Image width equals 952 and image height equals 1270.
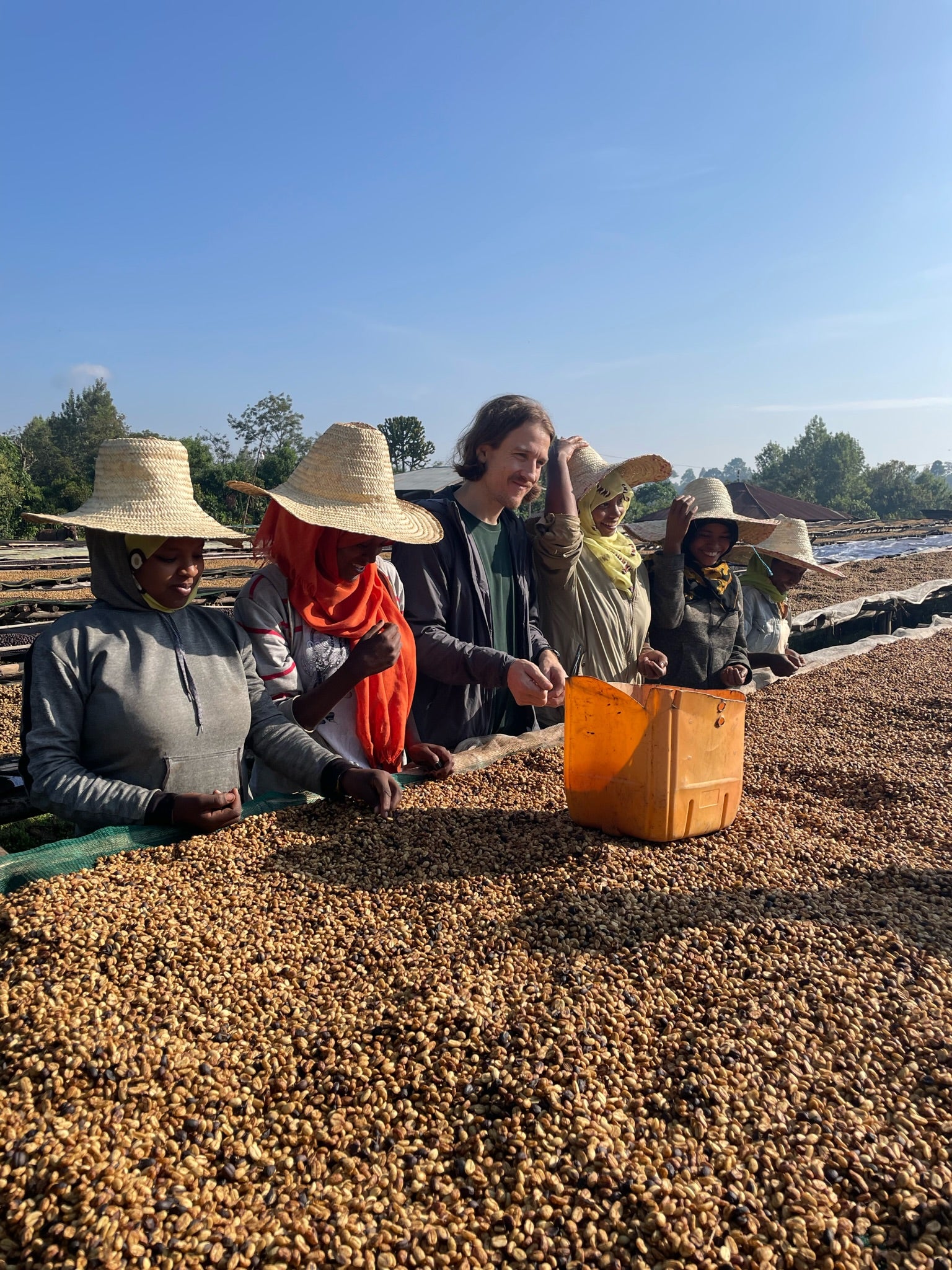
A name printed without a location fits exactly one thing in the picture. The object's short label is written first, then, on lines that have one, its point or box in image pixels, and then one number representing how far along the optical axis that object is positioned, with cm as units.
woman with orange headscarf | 235
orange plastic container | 211
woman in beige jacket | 329
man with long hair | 275
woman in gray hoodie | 186
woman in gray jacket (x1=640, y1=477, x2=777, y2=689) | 369
